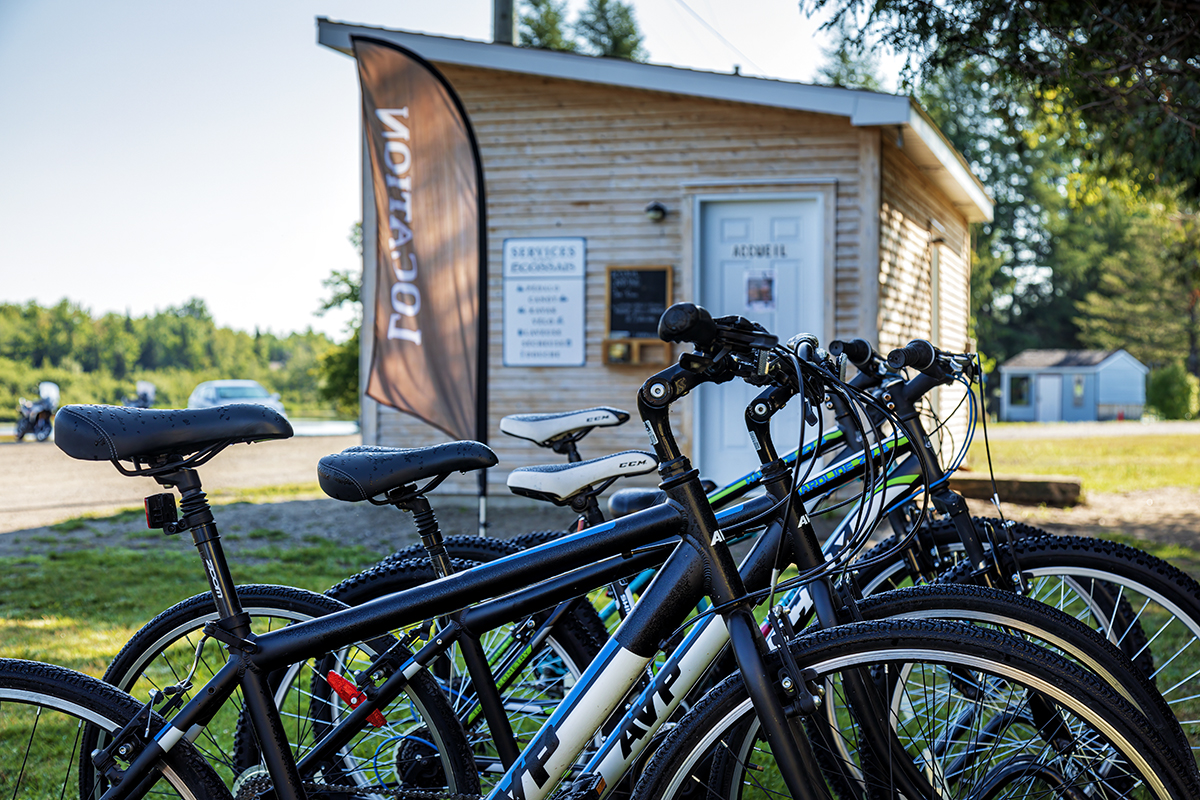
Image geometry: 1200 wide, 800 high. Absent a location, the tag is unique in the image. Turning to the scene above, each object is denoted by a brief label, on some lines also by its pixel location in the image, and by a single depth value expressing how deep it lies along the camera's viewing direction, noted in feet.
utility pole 31.83
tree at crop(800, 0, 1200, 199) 15.26
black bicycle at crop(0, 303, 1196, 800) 4.53
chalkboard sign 26.09
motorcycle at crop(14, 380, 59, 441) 68.59
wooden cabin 25.25
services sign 26.58
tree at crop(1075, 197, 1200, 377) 128.36
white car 100.42
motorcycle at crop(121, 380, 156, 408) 91.50
